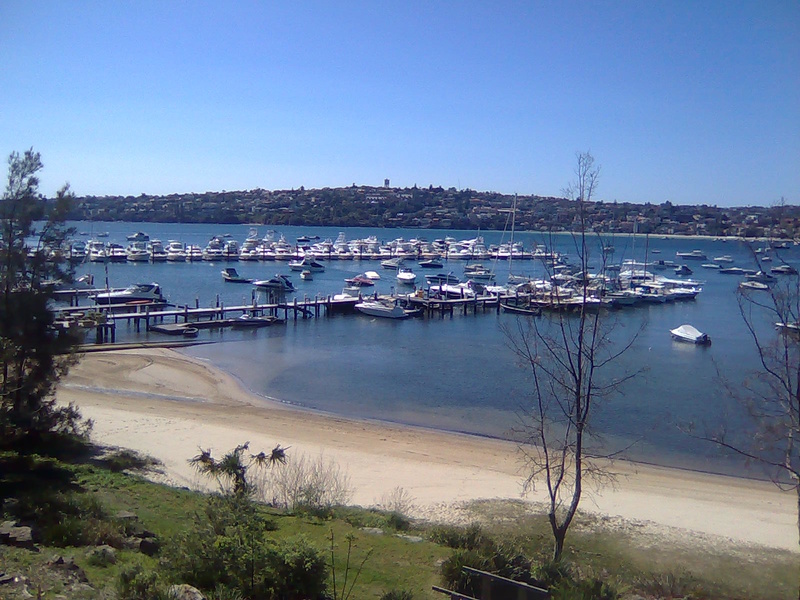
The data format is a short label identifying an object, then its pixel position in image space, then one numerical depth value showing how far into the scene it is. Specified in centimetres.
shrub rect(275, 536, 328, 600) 734
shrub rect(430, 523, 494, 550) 1034
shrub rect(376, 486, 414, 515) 1479
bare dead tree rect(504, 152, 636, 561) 934
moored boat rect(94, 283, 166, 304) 5219
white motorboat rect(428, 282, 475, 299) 6178
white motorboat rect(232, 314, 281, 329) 4712
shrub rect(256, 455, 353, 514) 1280
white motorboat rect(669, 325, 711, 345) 4441
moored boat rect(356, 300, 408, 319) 5319
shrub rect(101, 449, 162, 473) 1528
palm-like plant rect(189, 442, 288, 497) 995
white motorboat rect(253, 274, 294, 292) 6009
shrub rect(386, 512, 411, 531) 1215
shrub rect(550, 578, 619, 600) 767
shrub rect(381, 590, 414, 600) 713
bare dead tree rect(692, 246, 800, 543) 748
